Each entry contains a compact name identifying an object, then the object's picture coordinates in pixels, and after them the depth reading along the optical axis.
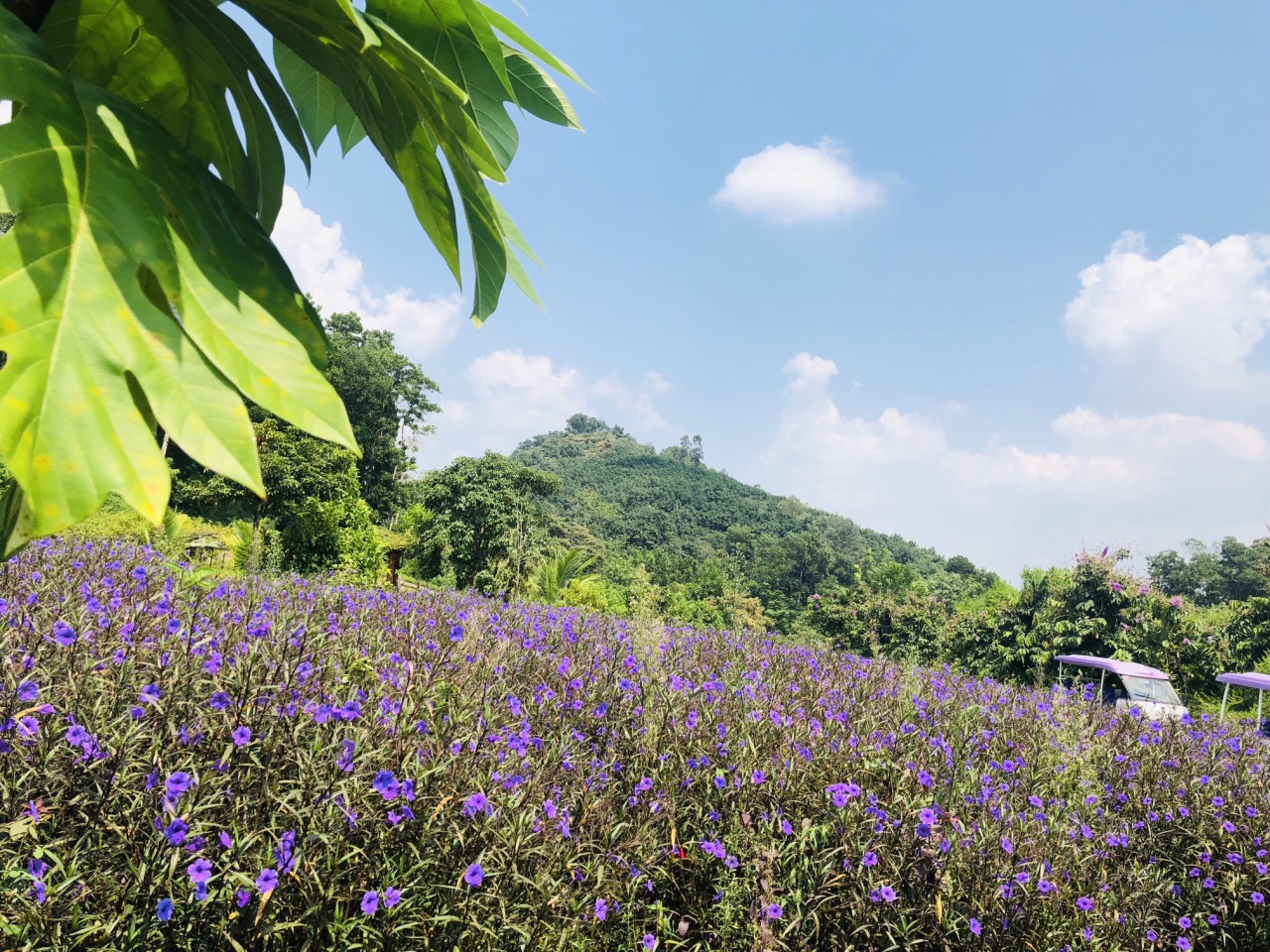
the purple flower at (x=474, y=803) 1.74
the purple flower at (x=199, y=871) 1.34
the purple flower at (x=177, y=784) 1.42
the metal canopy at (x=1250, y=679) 9.99
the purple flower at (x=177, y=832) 1.37
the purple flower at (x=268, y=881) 1.36
